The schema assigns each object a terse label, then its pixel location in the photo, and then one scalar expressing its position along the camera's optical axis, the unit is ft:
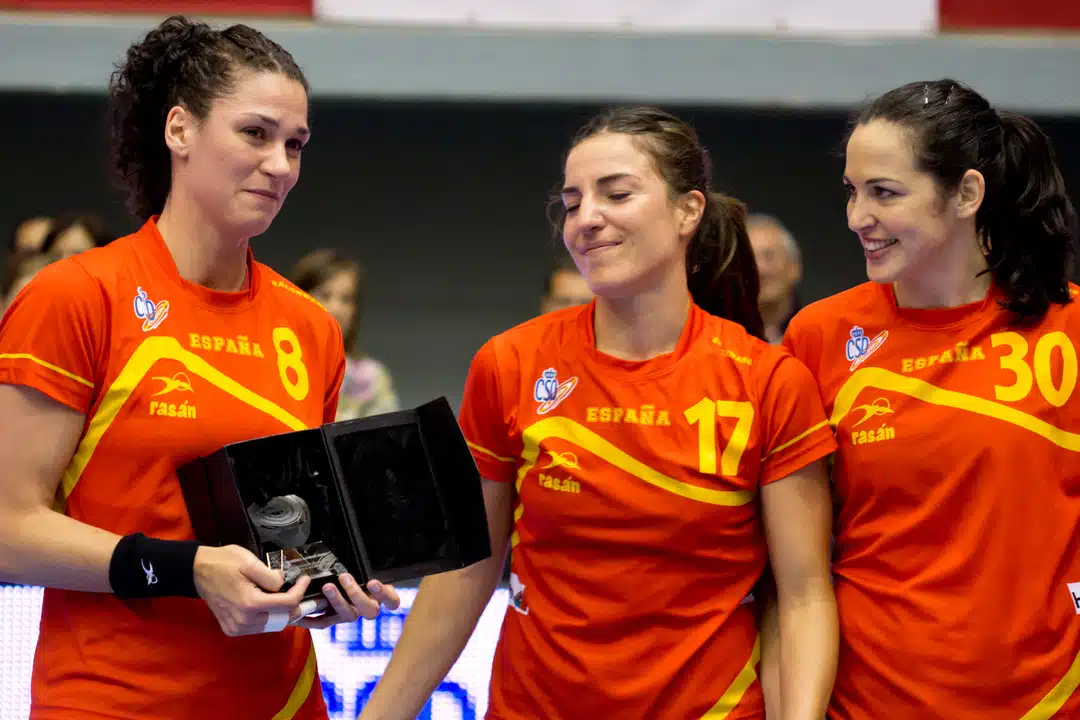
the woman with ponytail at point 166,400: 12.18
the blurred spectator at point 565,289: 27.88
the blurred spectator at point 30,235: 28.14
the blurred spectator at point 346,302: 29.53
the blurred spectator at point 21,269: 26.21
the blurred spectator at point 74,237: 26.58
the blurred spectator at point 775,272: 27.09
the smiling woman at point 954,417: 13.71
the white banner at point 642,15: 33.35
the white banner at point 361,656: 18.31
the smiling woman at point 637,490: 13.78
